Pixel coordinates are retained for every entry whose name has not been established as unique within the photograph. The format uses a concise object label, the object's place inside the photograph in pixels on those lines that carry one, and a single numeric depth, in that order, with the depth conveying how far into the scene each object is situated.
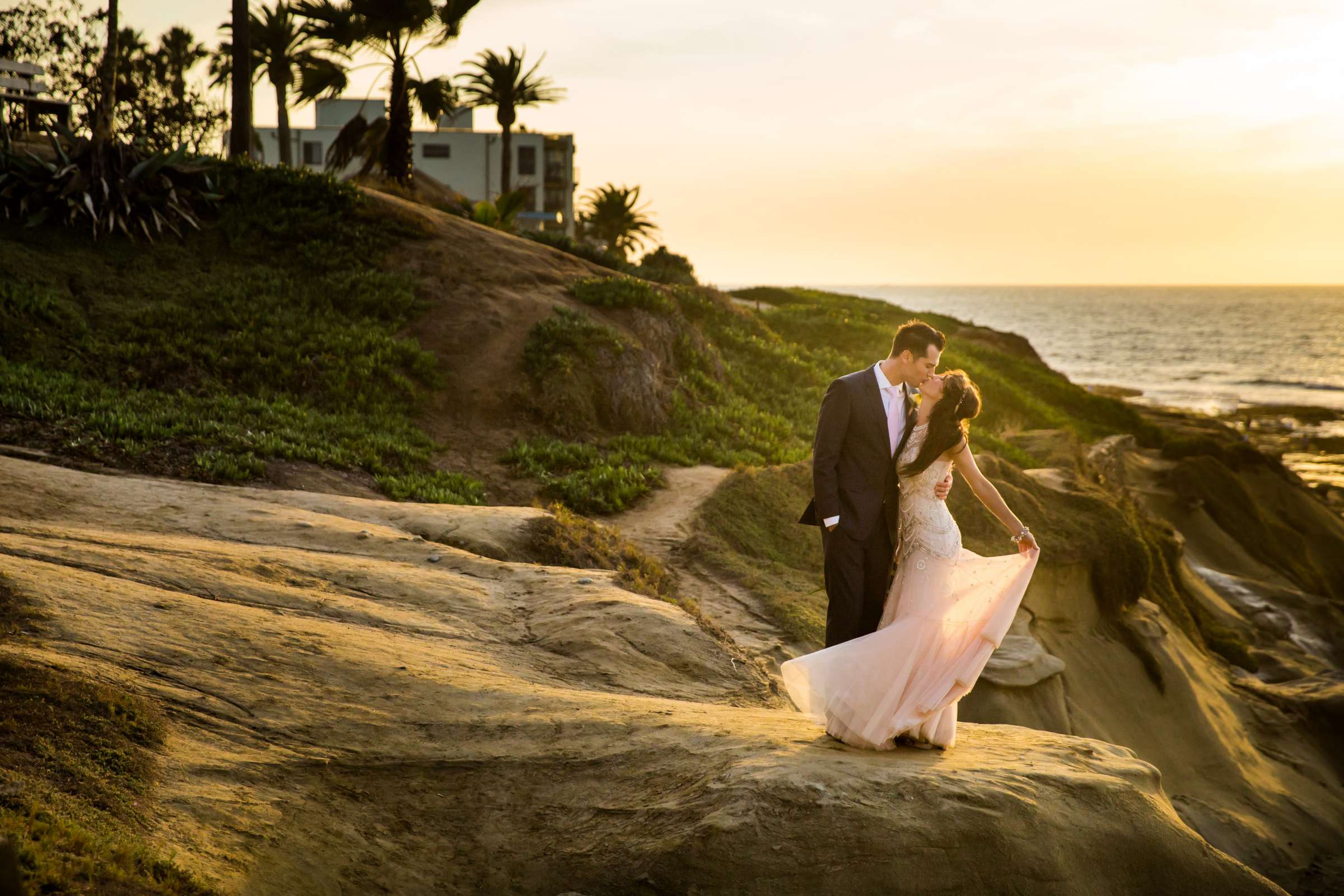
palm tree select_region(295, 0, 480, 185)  24.16
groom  5.22
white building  54.62
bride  4.88
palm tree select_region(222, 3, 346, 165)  38.16
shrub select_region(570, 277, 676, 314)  19.70
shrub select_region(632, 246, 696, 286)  29.48
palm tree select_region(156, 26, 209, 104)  47.84
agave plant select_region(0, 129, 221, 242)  16.69
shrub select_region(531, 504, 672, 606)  9.16
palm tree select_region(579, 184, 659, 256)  50.81
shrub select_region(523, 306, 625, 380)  16.70
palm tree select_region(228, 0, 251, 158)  21.00
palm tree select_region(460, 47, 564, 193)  41.00
